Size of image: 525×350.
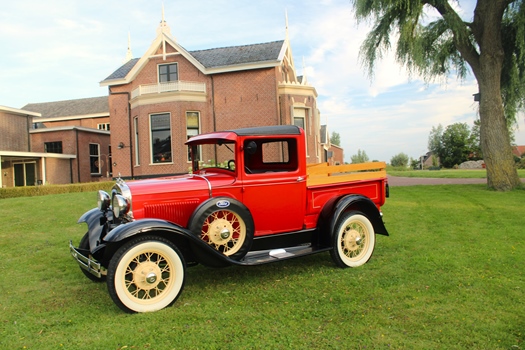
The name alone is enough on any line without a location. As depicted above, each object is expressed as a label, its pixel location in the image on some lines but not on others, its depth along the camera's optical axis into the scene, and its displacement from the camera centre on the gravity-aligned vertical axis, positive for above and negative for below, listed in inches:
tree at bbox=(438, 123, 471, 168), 2484.0 +131.8
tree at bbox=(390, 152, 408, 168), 2667.8 +51.0
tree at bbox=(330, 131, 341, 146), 3738.7 +318.4
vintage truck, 151.0 -20.5
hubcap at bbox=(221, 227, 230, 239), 170.7 -27.5
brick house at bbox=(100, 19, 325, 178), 754.8 +156.5
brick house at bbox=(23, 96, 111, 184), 1040.8 +95.0
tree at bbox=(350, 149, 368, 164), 3097.9 +97.3
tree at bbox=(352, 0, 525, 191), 516.7 +177.2
